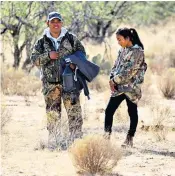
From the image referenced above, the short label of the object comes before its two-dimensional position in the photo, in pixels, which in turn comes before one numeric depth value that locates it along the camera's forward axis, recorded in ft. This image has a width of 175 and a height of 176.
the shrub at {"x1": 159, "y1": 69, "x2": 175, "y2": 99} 90.89
